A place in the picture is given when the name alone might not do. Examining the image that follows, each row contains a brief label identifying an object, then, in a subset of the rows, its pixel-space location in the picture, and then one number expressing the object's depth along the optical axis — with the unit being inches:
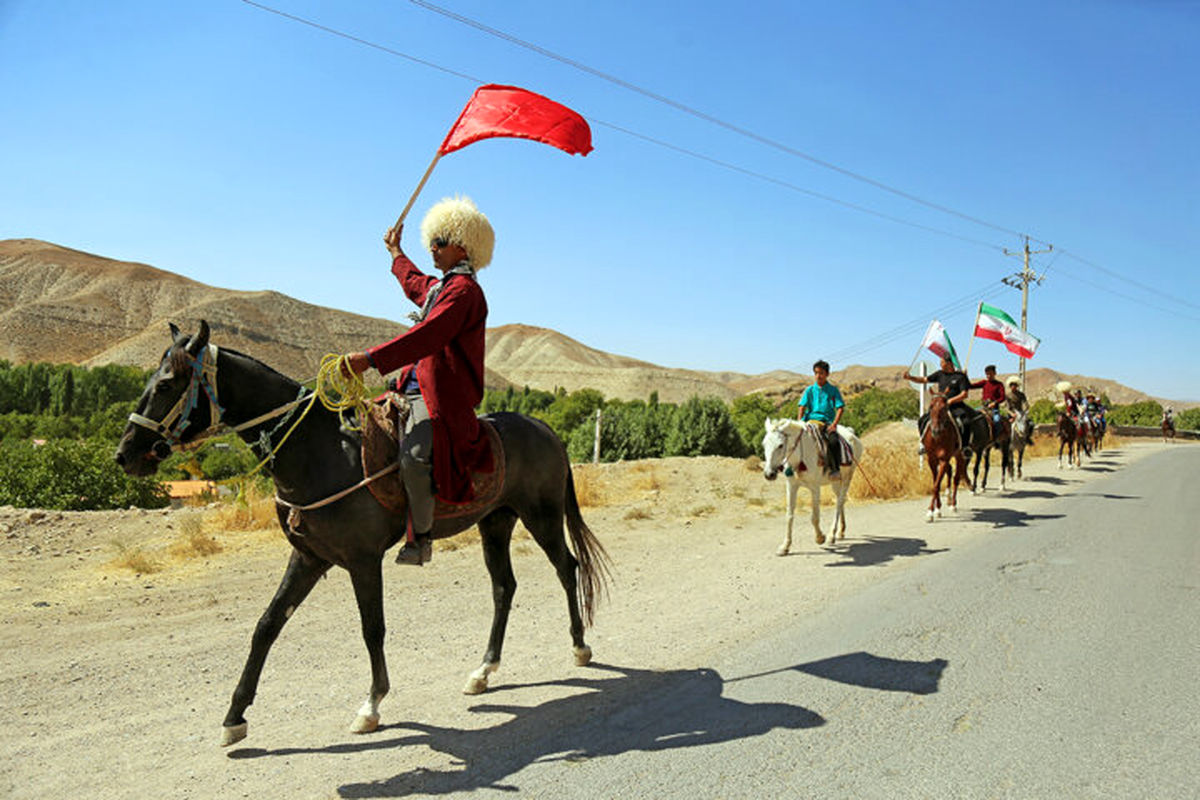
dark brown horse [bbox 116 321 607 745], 155.7
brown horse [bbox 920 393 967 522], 533.6
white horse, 398.9
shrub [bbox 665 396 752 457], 1318.9
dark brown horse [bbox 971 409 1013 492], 675.4
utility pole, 1705.2
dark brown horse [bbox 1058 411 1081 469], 985.5
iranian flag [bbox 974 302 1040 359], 757.9
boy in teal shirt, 427.5
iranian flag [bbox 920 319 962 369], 608.4
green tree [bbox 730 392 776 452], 2702.3
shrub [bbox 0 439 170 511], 596.7
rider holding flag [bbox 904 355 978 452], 573.3
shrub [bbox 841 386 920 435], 3174.2
